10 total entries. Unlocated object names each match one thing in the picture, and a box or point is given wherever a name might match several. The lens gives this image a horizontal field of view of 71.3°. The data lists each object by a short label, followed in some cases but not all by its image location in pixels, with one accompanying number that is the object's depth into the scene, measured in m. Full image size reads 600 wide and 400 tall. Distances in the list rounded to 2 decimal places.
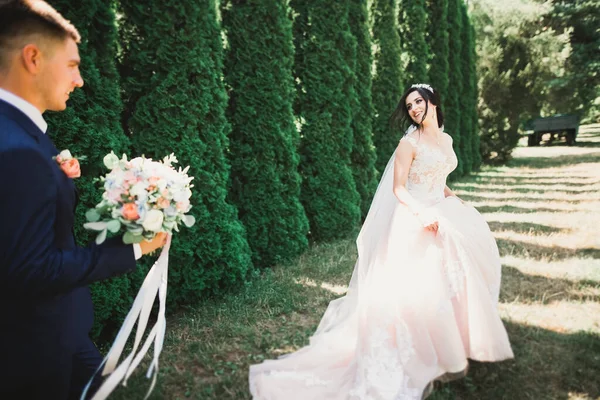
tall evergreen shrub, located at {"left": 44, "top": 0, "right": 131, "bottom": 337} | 3.45
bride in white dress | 2.82
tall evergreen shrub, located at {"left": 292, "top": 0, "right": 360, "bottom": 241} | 6.77
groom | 1.43
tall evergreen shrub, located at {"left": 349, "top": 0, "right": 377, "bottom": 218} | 7.82
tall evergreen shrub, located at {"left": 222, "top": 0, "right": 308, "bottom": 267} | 5.49
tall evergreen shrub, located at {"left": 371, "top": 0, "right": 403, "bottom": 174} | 9.20
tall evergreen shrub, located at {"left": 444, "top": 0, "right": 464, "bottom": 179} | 14.05
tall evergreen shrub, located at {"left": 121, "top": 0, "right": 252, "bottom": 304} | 4.25
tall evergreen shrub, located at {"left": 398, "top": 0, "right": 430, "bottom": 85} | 10.95
